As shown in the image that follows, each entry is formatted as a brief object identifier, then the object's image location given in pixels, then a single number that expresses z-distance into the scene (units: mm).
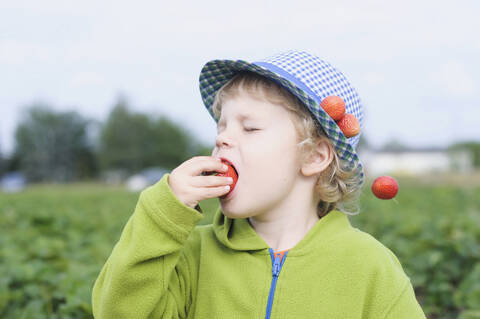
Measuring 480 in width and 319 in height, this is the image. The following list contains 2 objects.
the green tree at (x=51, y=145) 40182
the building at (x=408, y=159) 58744
